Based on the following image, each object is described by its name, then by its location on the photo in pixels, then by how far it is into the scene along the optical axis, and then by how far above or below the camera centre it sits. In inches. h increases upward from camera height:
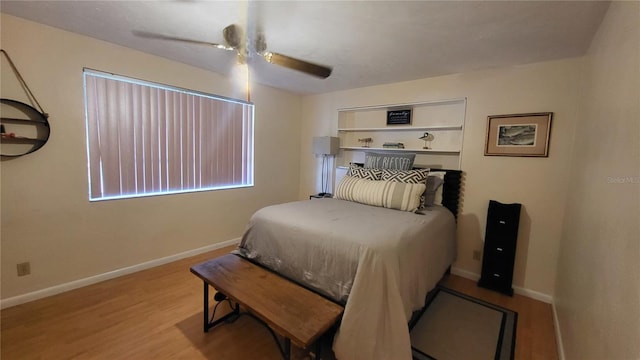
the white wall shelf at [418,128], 116.8 +17.7
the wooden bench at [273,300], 54.1 -33.9
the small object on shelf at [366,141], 146.9 +12.4
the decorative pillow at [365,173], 116.2 -4.7
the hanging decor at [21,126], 77.2 +7.7
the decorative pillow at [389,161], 118.3 +1.3
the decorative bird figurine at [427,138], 125.4 +13.0
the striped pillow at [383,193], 99.3 -12.1
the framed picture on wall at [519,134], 94.6 +12.8
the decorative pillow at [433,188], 110.5 -9.8
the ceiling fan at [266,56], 68.2 +28.1
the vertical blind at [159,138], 96.0 +7.7
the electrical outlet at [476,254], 109.7 -37.1
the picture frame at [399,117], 128.9 +23.8
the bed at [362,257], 58.6 -26.6
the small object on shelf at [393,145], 131.6 +9.6
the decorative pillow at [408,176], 105.7 -4.9
